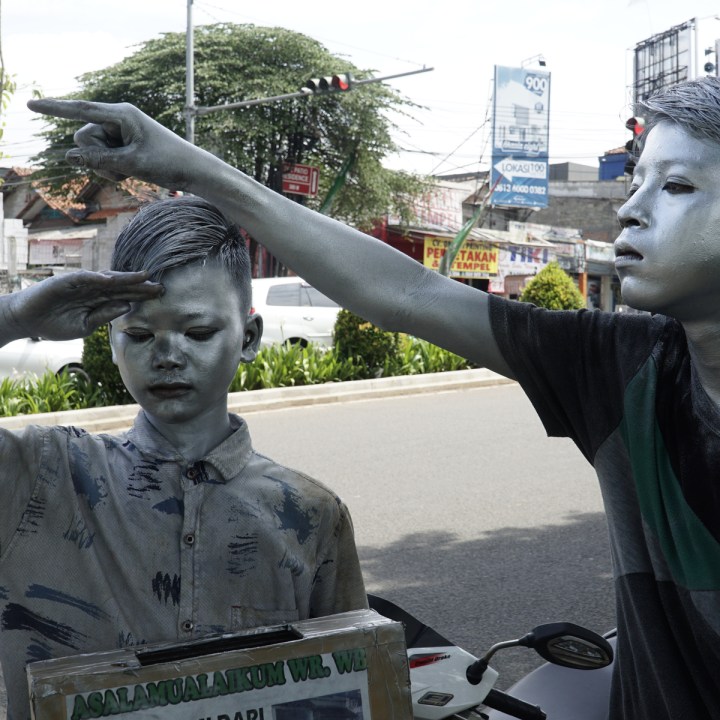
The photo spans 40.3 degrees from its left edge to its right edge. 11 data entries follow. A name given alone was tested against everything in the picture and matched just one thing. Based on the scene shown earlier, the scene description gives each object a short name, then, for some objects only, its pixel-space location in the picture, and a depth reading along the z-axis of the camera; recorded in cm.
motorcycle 205
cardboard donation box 108
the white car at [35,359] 1084
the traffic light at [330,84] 1430
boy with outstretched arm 137
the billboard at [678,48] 1373
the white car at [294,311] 1323
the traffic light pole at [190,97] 1672
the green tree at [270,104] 2647
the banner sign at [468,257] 2859
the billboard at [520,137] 2733
